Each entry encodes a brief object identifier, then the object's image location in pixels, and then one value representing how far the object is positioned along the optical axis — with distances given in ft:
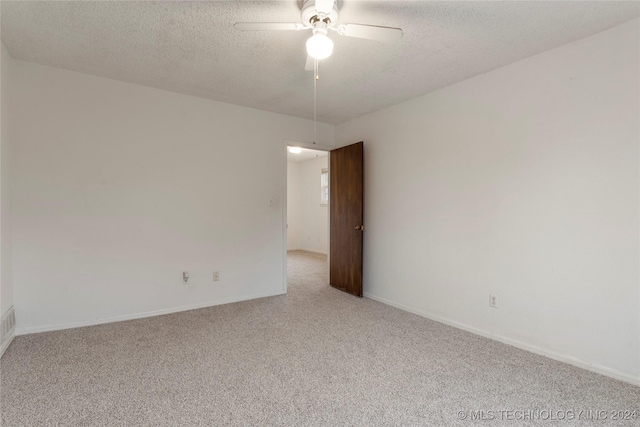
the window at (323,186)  26.20
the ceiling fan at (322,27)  5.87
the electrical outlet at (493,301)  9.21
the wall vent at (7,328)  7.98
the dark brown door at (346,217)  13.57
